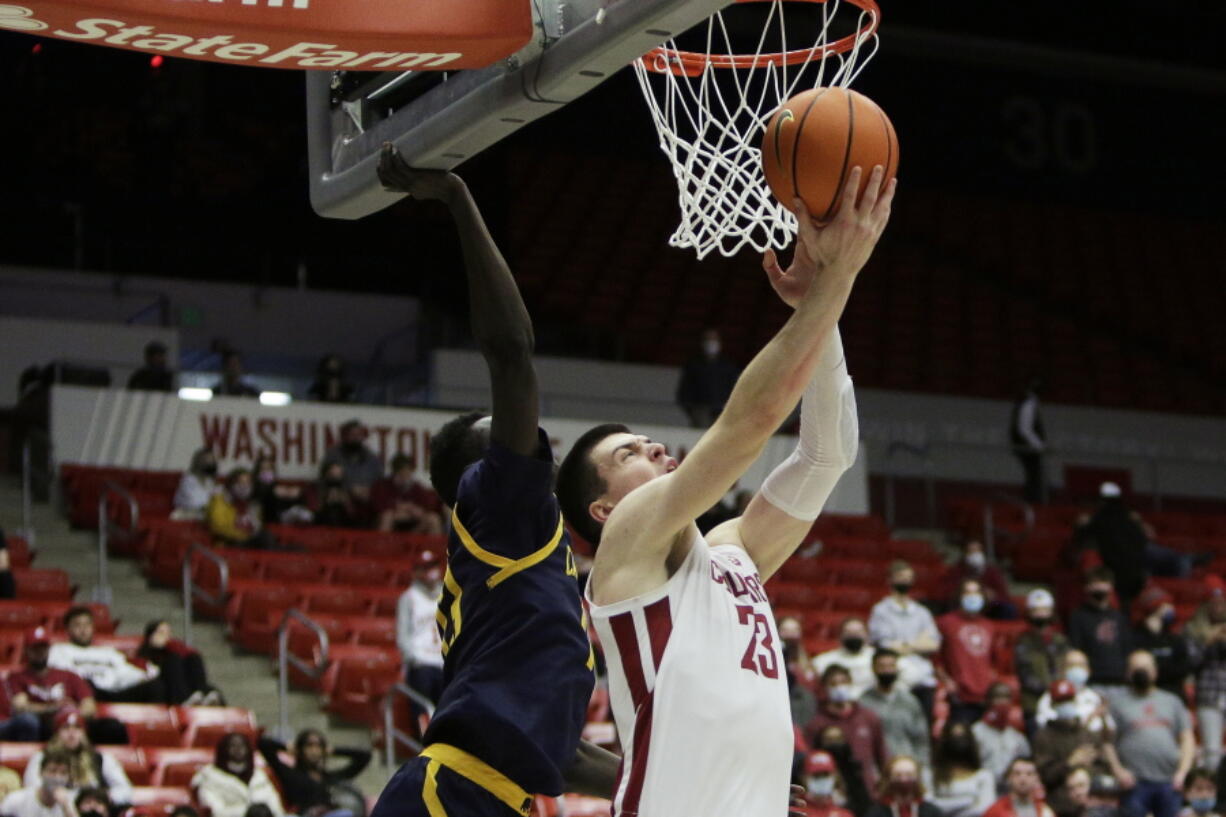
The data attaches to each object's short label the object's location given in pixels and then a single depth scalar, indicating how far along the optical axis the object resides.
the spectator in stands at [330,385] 16.45
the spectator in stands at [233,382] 16.06
